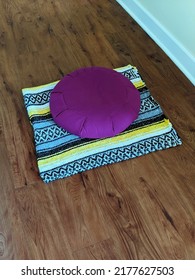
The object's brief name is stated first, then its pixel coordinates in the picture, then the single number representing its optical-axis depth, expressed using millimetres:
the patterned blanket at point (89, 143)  1500
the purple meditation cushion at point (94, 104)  1509
